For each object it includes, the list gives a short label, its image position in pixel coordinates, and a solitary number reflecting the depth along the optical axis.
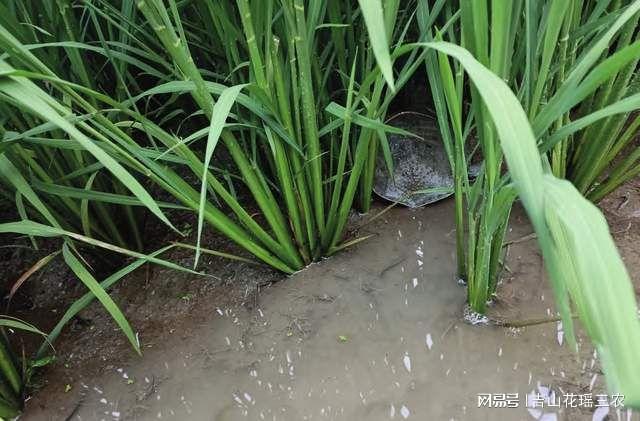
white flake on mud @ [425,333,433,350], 0.92
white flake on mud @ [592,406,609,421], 0.79
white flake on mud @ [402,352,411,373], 0.90
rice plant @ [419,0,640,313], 0.60
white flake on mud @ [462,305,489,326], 0.92
